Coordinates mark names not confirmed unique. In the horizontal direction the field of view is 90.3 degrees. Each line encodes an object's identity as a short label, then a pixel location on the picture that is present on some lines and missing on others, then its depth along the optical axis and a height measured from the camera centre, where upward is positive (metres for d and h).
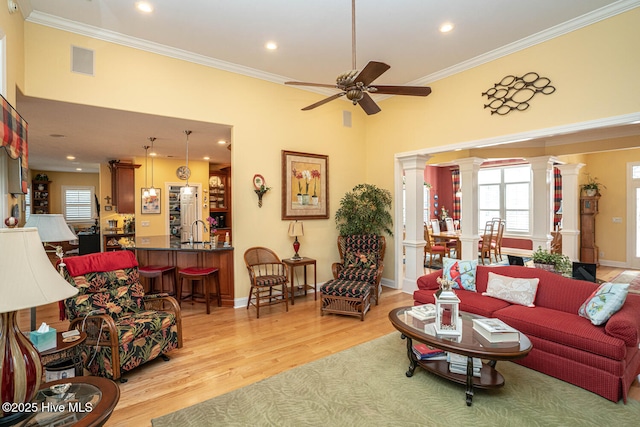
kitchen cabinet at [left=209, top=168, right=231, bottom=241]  9.70 +0.47
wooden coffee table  2.31 -1.03
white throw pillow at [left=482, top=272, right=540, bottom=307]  3.41 -0.88
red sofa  2.47 -1.05
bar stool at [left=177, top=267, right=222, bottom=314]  4.61 -0.96
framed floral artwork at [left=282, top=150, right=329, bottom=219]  5.30 +0.44
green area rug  2.27 -1.49
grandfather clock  7.91 -0.48
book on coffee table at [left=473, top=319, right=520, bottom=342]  2.46 -0.96
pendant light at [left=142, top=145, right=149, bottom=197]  8.30 +1.03
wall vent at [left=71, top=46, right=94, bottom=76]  3.61 +1.74
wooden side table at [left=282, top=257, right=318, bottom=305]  4.99 -0.84
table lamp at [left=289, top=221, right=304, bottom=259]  5.10 -0.32
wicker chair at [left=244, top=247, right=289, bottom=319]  4.58 -0.99
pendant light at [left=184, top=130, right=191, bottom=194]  5.21 +1.18
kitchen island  4.88 -0.72
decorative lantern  2.62 -0.86
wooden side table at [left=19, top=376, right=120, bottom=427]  1.42 -0.92
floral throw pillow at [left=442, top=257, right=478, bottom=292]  3.97 -0.81
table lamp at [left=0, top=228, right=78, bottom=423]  1.26 -0.34
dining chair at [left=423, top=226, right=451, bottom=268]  7.80 -0.94
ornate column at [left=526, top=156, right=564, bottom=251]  6.57 +0.20
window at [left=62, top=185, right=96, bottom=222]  11.88 +0.35
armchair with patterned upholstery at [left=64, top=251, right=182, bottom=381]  2.73 -0.99
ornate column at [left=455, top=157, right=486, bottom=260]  6.57 +0.06
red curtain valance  2.18 +0.58
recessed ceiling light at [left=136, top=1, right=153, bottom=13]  3.22 +2.11
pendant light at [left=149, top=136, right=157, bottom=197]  7.66 +0.51
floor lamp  2.76 -0.14
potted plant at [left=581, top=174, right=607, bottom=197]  7.85 +0.58
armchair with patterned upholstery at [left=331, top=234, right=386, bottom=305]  4.90 -0.82
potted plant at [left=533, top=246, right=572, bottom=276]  4.02 -0.69
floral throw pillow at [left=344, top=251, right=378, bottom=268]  5.21 -0.81
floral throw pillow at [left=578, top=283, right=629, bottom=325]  2.69 -0.81
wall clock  8.85 +1.10
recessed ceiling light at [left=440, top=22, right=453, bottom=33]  3.67 +2.14
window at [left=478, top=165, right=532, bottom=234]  9.45 +0.42
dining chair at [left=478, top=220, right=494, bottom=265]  7.74 -0.83
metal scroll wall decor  3.98 +1.55
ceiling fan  2.70 +1.17
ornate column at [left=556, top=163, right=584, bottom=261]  7.50 -0.02
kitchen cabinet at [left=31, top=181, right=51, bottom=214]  11.18 +0.59
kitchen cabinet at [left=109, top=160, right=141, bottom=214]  8.11 +0.65
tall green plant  5.67 -0.03
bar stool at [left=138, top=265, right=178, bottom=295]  4.77 -0.94
